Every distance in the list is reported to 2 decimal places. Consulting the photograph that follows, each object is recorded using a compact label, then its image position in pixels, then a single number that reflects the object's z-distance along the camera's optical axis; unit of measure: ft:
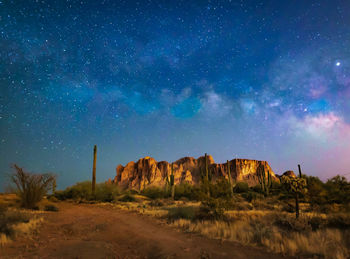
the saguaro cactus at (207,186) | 42.93
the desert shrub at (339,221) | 31.39
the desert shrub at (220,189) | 42.65
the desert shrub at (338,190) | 48.29
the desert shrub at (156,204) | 74.80
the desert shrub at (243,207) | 57.61
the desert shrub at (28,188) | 55.16
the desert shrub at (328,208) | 46.51
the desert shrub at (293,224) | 29.29
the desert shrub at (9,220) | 26.65
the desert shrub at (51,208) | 52.10
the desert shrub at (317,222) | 31.96
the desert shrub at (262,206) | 61.15
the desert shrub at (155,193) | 116.08
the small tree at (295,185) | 43.63
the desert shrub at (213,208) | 38.19
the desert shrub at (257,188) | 136.66
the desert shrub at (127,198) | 91.26
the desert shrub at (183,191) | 110.28
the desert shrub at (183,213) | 41.02
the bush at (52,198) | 79.34
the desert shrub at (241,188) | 143.46
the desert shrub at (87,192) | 84.64
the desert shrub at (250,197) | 91.99
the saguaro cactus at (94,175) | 87.94
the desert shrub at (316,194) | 50.19
